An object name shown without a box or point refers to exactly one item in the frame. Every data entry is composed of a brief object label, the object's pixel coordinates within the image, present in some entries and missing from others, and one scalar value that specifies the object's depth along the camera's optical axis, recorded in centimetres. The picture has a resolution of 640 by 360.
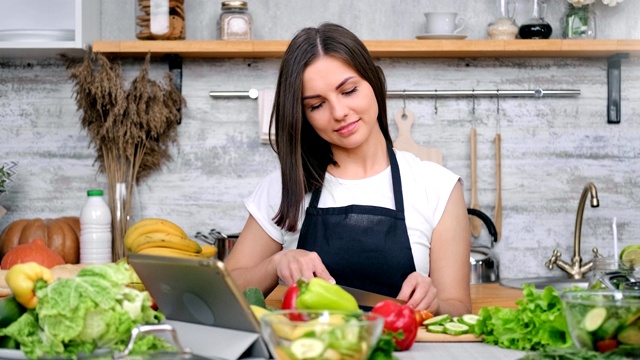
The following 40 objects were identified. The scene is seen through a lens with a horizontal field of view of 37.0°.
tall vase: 329
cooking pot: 320
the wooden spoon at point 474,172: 345
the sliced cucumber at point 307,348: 107
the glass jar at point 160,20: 325
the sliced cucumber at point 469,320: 166
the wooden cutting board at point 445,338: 162
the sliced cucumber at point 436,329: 166
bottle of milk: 317
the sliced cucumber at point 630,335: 122
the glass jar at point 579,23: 335
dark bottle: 330
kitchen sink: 325
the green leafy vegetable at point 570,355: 120
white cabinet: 323
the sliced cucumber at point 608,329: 122
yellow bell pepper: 133
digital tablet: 130
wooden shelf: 324
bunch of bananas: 299
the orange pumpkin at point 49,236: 321
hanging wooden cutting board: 344
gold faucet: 332
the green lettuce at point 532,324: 149
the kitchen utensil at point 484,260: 323
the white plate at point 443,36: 327
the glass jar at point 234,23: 331
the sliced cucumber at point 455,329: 163
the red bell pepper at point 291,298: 153
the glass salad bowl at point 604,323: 121
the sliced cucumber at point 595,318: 122
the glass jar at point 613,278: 168
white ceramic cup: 329
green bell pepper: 138
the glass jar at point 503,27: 331
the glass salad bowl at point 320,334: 107
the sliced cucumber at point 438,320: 170
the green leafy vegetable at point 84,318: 126
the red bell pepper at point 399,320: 147
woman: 225
